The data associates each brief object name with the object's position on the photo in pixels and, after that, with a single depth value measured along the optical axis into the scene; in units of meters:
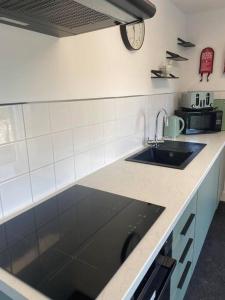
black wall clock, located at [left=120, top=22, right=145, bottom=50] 1.65
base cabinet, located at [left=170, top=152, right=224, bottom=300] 1.19
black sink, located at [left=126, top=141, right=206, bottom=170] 1.91
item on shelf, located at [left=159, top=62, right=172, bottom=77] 2.22
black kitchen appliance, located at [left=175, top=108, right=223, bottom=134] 2.49
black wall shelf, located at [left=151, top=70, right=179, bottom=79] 2.13
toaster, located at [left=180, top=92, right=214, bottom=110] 2.49
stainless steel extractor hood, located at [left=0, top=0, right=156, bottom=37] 0.70
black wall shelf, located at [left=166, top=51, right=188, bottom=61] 2.38
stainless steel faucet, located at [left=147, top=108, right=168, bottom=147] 2.15
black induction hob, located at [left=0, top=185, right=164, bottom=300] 0.67
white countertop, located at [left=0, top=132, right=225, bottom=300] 0.66
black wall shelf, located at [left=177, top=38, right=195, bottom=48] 2.59
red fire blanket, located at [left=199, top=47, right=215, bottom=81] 2.70
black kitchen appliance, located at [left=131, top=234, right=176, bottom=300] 0.80
